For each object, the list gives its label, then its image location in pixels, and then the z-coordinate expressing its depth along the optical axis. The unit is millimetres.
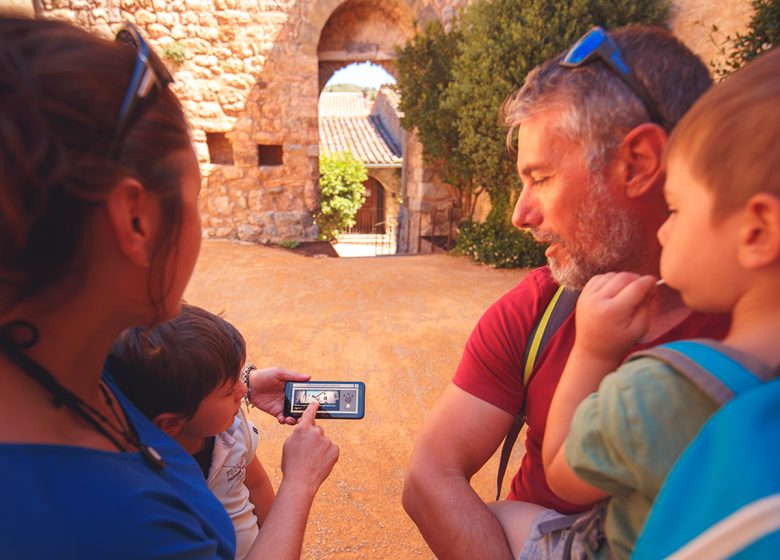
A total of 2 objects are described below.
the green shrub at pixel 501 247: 7254
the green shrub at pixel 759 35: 3955
